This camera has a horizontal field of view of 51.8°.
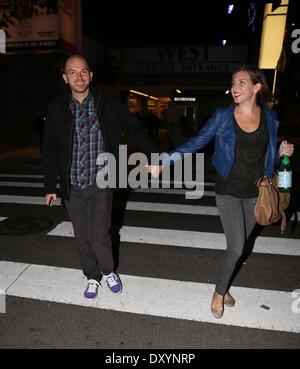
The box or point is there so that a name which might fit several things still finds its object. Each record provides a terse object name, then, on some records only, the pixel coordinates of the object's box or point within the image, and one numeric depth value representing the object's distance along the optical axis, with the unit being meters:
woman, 2.69
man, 2.93
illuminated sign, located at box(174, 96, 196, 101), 22.22
